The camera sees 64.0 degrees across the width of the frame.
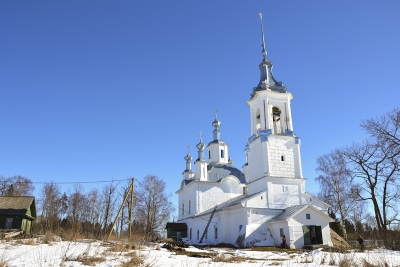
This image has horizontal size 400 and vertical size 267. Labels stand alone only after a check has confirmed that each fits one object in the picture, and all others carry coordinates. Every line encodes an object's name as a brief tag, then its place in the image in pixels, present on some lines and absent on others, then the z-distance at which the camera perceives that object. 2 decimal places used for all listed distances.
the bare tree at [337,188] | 29.30
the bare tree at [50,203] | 48.38
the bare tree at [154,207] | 46.36
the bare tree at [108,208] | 44.67
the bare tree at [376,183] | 24.08
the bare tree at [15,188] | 45.14
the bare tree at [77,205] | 50.16
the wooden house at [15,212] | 28.14
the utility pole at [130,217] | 21.59
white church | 22.78
